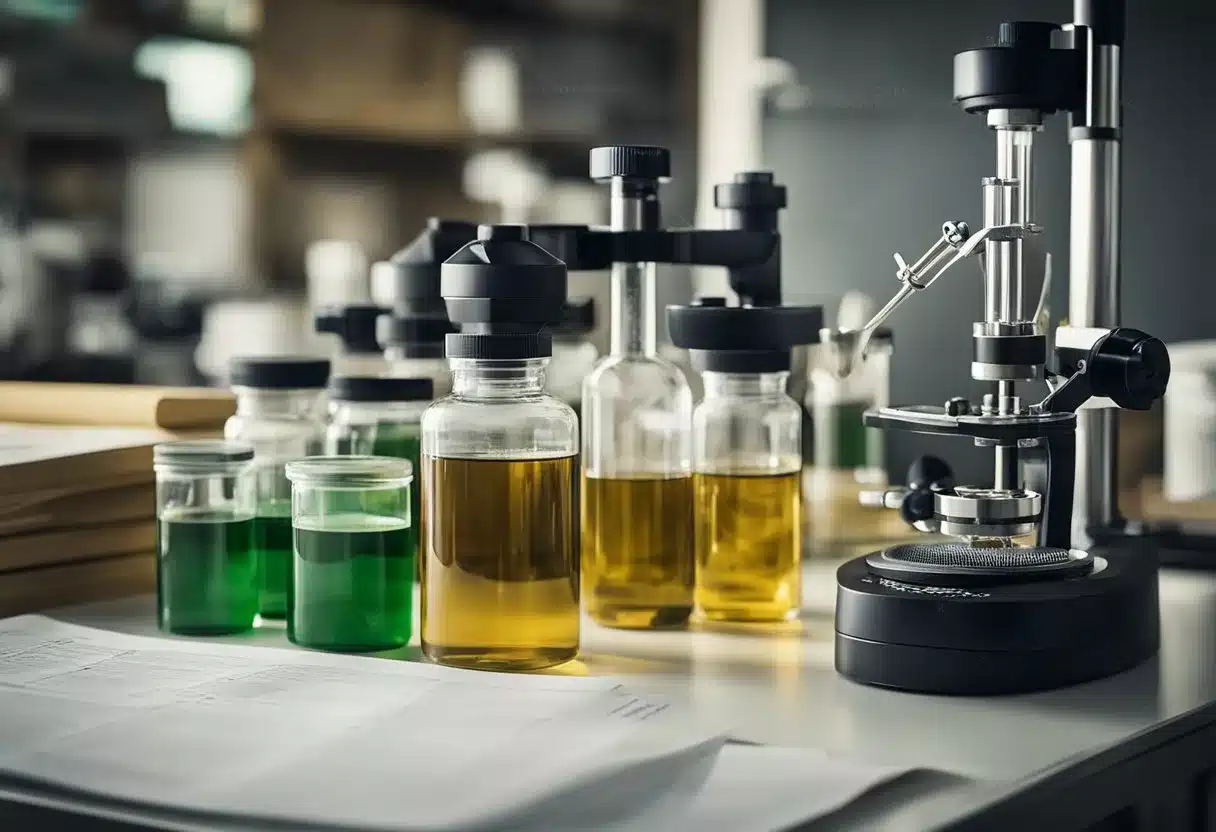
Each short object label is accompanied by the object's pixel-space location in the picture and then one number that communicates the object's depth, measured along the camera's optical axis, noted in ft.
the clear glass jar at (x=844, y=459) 4.92
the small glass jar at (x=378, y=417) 3.81
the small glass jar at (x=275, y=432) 3.82
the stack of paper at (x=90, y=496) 3.86
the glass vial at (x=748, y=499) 3.72
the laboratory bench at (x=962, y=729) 2.42
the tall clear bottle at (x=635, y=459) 3.69
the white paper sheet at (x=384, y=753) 2.26
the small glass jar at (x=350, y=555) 3.40
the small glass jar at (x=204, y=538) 3.59
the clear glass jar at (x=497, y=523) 3.21
